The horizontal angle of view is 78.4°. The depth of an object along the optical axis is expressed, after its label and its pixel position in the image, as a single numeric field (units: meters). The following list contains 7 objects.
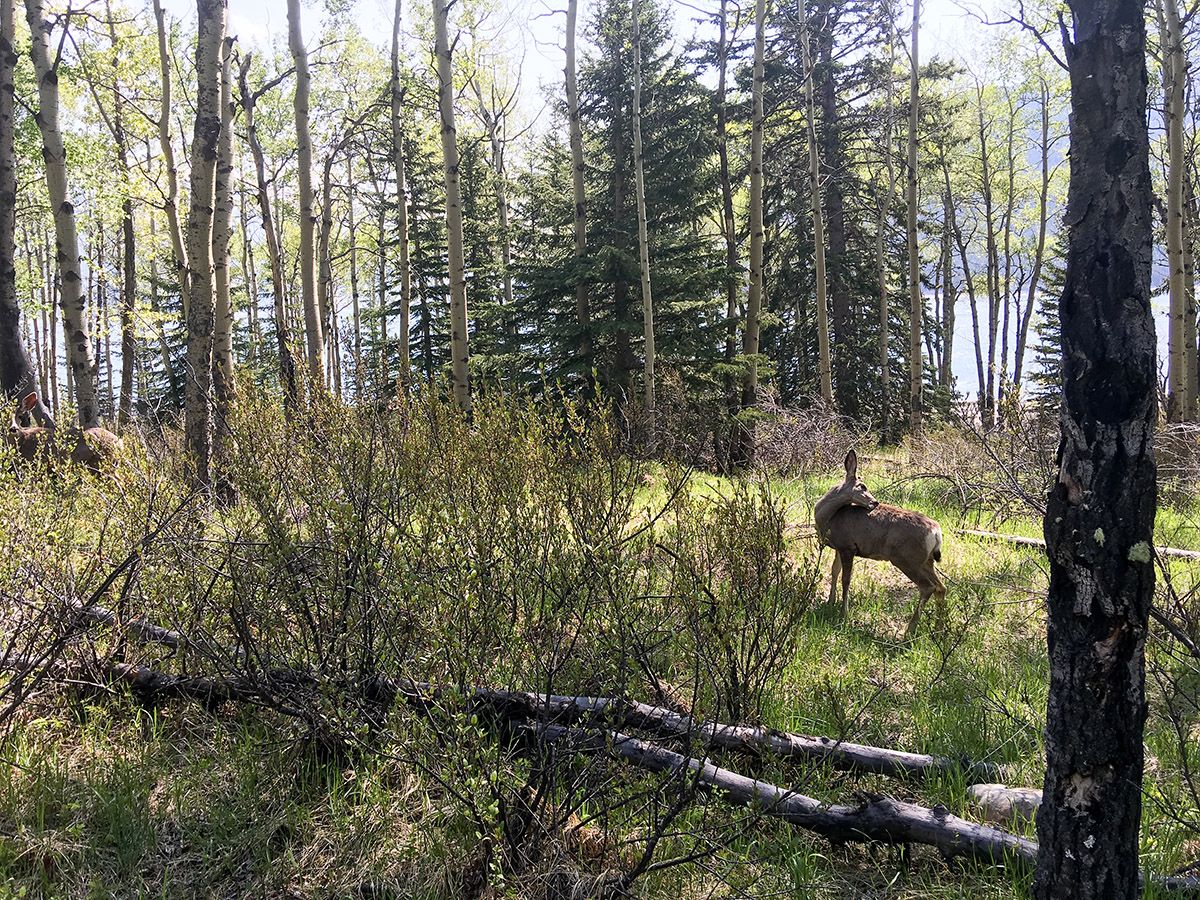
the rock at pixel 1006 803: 3.00
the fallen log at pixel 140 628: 3.85
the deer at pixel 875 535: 5.21
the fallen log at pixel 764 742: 3.38
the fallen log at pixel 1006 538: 7.07
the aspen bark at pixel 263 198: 15.84
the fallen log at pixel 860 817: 2.71
